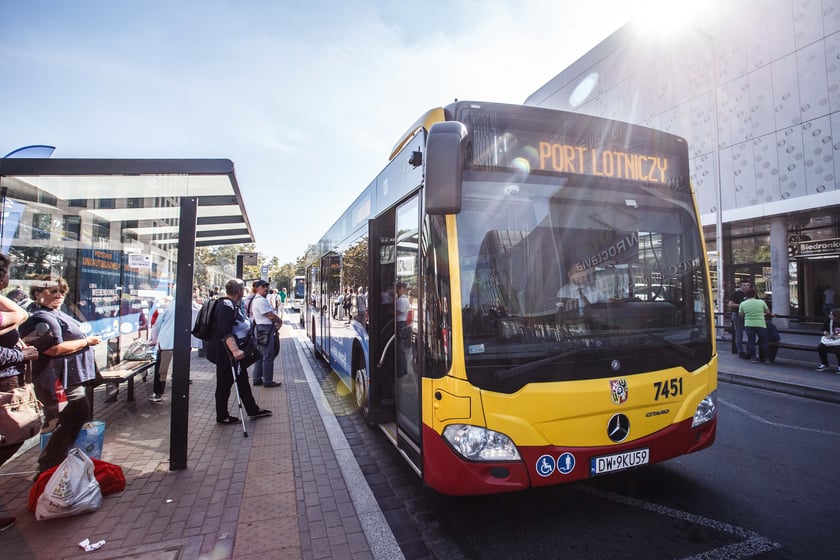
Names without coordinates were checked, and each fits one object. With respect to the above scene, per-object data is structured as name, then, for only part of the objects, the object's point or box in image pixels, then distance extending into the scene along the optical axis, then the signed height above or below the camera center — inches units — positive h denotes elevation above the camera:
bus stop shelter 171.6 +47.0
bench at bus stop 228.7 -37.2
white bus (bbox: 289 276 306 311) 1254.3 +46.2
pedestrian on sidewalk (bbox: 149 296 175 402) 279.6 -25.7
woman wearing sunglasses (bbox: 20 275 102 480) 146.2 -19.3
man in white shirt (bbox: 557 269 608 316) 126.6 +1.7
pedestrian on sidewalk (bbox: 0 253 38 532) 123.6 -12.7
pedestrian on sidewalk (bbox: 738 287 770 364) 382.3 -20.2
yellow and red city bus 116.5 -0.7
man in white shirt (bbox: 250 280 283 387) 311.8 -17.0
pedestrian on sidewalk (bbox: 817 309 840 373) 340.0 -34.4
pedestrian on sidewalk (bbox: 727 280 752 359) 421.7 -37.1
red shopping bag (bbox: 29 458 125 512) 139.5 -57.5
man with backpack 224.7 -23.7
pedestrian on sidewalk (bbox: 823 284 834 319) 694.9 -3.4
